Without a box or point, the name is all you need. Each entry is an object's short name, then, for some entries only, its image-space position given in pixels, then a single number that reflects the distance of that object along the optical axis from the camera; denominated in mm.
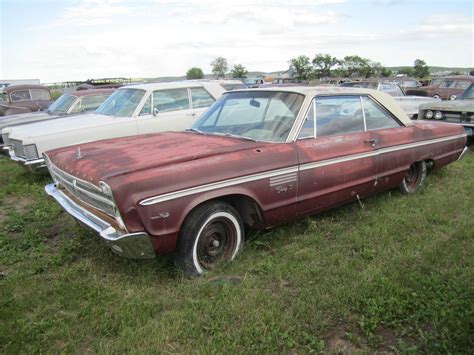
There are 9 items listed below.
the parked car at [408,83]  23956
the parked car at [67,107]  8484
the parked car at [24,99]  13088
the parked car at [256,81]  32338
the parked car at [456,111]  8070
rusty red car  3002
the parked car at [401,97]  11359
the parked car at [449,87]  18312
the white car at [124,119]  6281
